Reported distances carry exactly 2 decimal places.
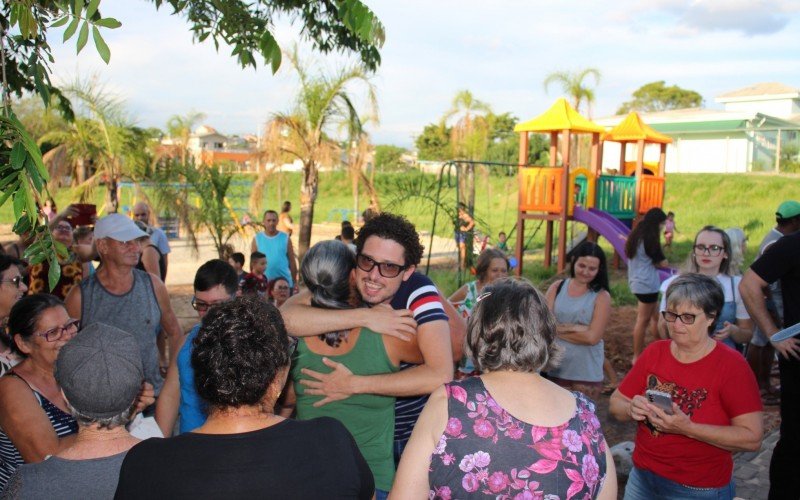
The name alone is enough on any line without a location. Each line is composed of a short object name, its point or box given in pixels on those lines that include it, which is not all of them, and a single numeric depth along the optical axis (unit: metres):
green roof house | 37.22
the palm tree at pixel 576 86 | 20.64
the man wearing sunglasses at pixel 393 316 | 2.53
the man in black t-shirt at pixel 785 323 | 3.68
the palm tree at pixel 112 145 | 12.12
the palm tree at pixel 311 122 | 12.12
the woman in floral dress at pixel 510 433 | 1.95
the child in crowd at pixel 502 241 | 14.62
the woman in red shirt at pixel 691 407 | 2.94
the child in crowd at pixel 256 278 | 6.87
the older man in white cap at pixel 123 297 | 4.20
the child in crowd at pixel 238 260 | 8.08
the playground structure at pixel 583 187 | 15.12
